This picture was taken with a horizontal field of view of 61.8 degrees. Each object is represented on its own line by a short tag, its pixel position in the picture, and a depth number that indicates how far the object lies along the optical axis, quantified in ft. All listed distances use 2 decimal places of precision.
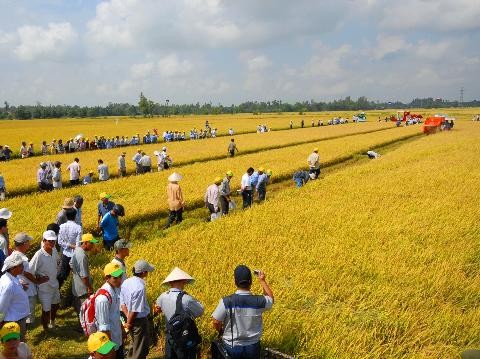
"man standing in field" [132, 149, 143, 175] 73.92
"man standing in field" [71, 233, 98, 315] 21.08
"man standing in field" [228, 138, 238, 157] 97.13
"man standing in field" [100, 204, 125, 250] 31.43
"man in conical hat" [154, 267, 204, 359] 16.10
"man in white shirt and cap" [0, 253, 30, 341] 18.25
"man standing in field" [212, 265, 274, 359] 15.69
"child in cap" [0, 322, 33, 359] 13.48
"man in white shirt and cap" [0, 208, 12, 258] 23.95
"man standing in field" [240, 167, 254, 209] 49.34
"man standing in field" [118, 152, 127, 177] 70.90
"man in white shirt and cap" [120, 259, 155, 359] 18.26
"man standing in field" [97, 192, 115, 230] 34.32
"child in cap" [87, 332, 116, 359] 12.53
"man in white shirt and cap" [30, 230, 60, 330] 22.63
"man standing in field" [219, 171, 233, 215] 45.42
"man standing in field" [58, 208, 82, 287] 26.22
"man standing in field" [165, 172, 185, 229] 41.75
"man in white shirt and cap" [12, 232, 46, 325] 21.25
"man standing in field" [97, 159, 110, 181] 65.67
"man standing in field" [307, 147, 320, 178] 63.62
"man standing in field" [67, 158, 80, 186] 62.23
